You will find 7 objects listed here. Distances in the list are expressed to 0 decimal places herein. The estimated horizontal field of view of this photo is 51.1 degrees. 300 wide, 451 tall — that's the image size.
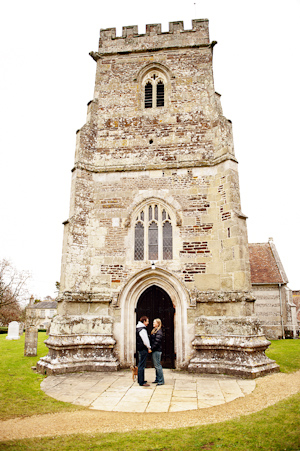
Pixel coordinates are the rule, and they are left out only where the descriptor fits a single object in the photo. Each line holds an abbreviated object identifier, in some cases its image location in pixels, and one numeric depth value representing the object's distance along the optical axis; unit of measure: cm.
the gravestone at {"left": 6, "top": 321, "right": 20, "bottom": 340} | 2105
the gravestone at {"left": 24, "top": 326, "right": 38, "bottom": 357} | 1319
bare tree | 3906
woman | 829
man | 816
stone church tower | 1001
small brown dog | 864
